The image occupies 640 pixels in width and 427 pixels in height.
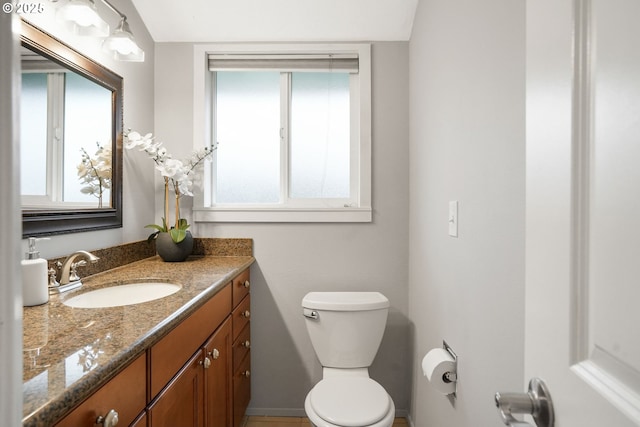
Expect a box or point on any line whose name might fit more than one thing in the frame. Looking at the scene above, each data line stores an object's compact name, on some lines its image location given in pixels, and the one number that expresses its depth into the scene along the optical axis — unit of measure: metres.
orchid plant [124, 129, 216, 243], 1.75
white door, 0.35
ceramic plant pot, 1.81
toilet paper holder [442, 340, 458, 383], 1.21
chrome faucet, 1.27
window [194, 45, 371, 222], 2.07
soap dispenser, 1.05
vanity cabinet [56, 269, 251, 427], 0.76
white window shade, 2.05
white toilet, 1.73
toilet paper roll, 1.22
